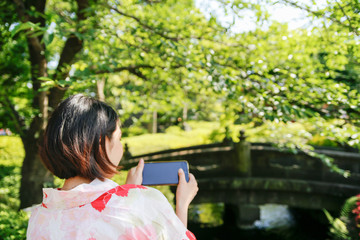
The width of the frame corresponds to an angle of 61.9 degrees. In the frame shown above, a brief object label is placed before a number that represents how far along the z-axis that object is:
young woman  1.14
